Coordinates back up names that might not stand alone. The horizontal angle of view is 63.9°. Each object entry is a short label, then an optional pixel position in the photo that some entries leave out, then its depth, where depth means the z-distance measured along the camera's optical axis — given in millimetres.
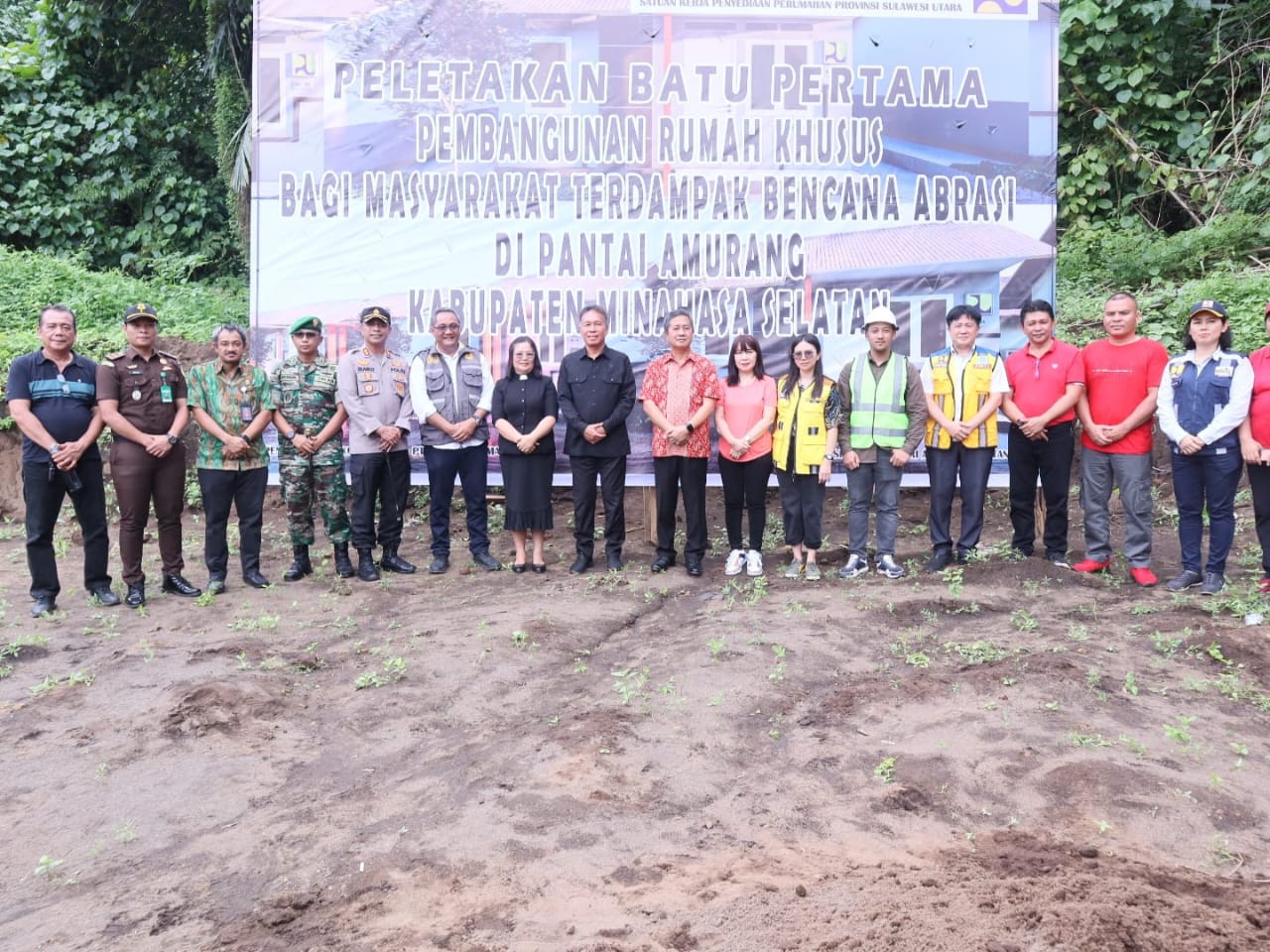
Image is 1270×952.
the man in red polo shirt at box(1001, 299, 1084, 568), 5824
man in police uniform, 6062
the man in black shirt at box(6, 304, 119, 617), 5250
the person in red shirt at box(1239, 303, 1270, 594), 5184
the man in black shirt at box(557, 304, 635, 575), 6156
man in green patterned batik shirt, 5746
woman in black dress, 6188
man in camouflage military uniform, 5969
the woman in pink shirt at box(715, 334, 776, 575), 5992
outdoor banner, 6711
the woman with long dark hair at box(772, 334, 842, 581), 5914
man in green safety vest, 5871
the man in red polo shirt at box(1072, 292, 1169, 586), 5613
